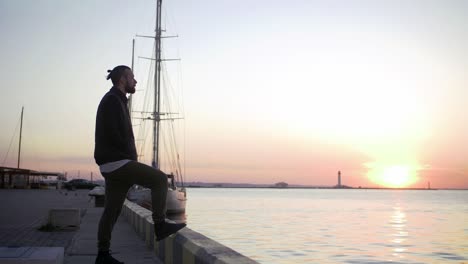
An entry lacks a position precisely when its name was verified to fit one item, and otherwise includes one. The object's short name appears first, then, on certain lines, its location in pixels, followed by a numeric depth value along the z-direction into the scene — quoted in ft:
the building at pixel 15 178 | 220.84
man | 16.48
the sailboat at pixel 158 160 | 111.65
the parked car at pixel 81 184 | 276.37
